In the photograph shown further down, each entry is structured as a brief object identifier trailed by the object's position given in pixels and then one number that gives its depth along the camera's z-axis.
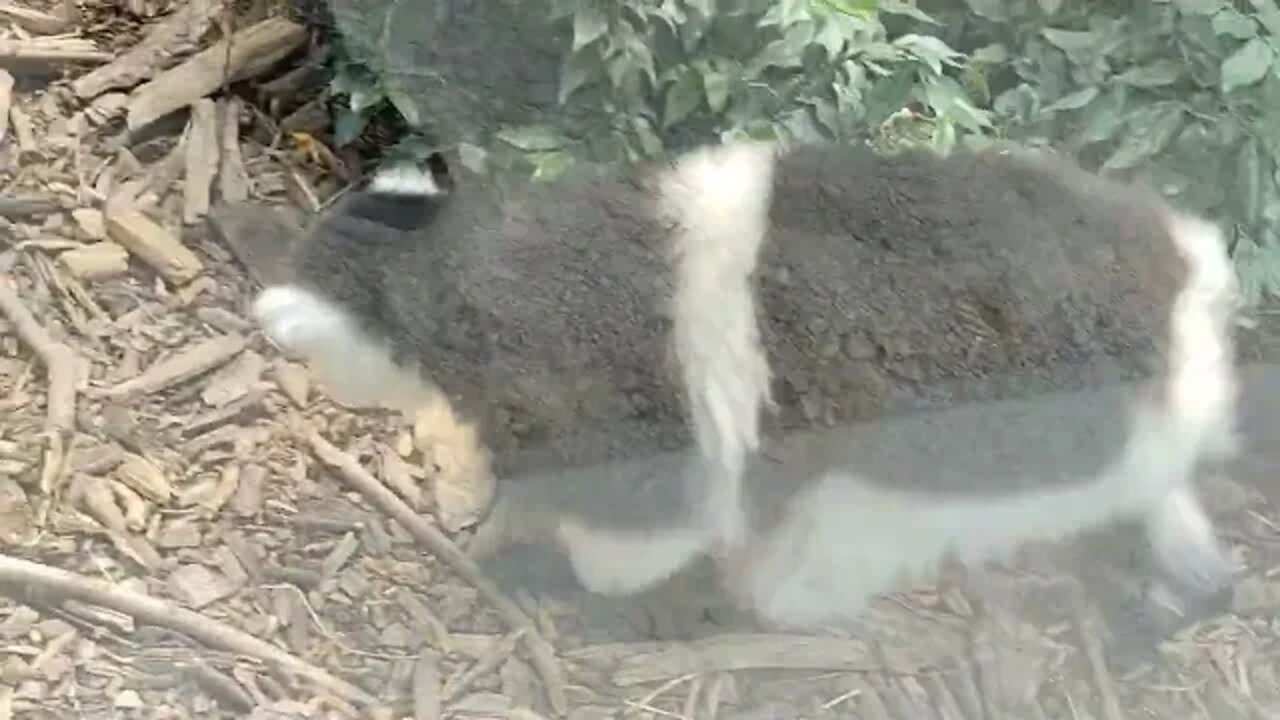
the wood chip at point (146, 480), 1.65
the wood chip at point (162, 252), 1.68
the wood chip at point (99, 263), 1.68
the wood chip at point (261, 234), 1.67
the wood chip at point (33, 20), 1.71
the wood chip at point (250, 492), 1.65
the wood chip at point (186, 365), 1.67
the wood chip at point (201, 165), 1.68
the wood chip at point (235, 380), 1.67
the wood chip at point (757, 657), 1.65
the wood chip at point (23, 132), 1.71
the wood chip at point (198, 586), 1.62
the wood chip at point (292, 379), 1.67
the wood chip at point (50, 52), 1.71
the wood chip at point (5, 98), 1.71
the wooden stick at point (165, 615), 1.62
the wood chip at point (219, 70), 1.69
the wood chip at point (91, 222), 1.69
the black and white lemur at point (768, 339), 1.65
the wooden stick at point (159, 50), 1.70
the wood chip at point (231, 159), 1.68
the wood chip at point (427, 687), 1.62
